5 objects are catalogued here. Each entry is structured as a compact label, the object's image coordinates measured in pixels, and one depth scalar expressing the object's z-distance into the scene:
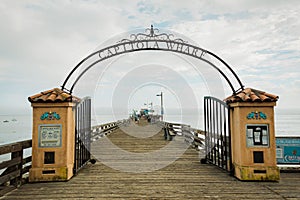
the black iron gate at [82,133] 5.80
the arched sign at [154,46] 6.48
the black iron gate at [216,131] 5.83
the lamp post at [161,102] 33.79
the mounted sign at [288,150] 5.73
